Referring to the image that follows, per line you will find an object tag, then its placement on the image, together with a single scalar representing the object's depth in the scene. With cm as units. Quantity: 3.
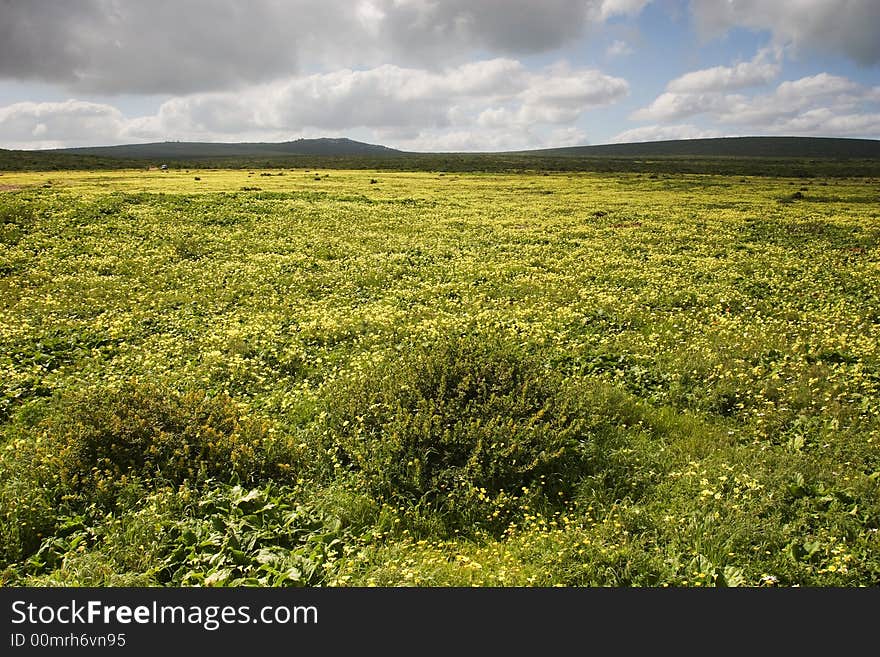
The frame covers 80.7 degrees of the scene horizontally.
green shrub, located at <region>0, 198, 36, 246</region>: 2216
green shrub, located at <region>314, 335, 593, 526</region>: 678
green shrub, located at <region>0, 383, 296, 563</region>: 618
